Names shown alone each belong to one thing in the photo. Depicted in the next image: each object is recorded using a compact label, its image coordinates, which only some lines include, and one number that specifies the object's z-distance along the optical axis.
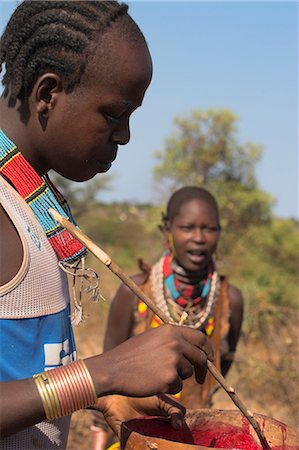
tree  10.74
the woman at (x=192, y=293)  3.91
